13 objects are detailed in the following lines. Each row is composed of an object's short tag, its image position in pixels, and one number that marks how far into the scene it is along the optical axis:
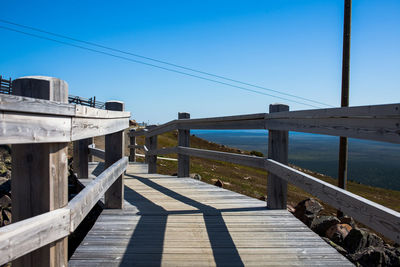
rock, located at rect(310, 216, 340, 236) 4.54
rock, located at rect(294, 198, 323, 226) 4.96
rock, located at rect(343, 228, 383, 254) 3.81
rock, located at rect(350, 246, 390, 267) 3.24
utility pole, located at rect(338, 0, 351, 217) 9.73
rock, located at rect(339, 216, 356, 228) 5.88
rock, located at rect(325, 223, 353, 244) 4.08
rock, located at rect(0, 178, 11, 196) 5.99
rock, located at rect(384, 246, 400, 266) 3.36
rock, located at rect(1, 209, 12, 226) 4.72
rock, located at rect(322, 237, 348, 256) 3.59
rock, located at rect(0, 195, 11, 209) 5.21
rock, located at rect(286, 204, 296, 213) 5.72
